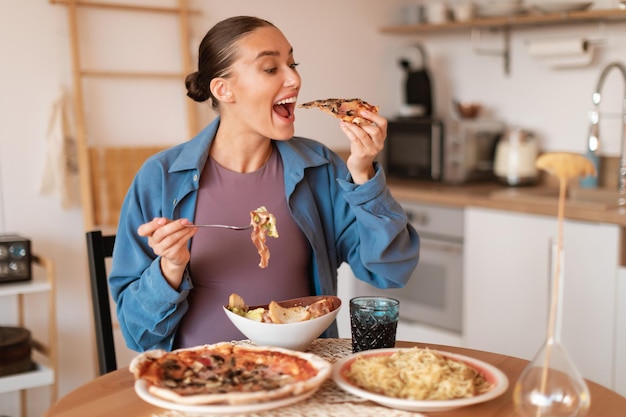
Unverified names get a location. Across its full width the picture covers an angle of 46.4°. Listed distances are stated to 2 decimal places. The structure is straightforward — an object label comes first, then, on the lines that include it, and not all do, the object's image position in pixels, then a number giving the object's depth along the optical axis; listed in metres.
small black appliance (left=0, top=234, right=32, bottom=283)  2.64
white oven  3.21
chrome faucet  2.96
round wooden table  1.13
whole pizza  1.06
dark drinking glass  1.34
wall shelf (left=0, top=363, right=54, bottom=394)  2.56
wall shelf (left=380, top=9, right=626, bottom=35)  3.06
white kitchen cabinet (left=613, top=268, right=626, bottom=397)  2.60
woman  1.58
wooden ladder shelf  2.96
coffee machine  3.83
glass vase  1.03
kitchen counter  2.68
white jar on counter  3.39
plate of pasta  1.12
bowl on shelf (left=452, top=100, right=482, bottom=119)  3.72
